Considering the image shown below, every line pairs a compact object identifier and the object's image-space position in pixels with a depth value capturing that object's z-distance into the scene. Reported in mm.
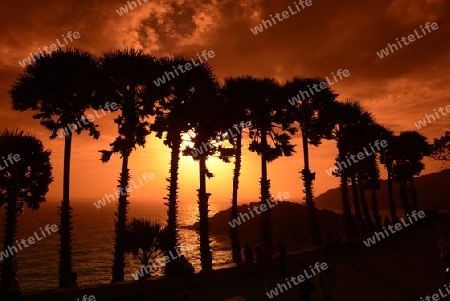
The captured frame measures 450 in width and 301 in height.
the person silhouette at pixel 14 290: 10504
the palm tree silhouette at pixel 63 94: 17188
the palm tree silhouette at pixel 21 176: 21812
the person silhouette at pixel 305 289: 10391
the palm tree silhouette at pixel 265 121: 25266
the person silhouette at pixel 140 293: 11117
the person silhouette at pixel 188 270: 14805
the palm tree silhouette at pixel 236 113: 24750
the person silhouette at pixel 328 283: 10992
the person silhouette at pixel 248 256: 17500
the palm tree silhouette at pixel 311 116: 27672
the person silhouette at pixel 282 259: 17469
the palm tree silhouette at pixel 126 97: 18969
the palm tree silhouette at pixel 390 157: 42375
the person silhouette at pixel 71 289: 10156
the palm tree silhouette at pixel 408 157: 44688
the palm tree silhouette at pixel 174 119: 19672
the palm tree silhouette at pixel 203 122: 20312
